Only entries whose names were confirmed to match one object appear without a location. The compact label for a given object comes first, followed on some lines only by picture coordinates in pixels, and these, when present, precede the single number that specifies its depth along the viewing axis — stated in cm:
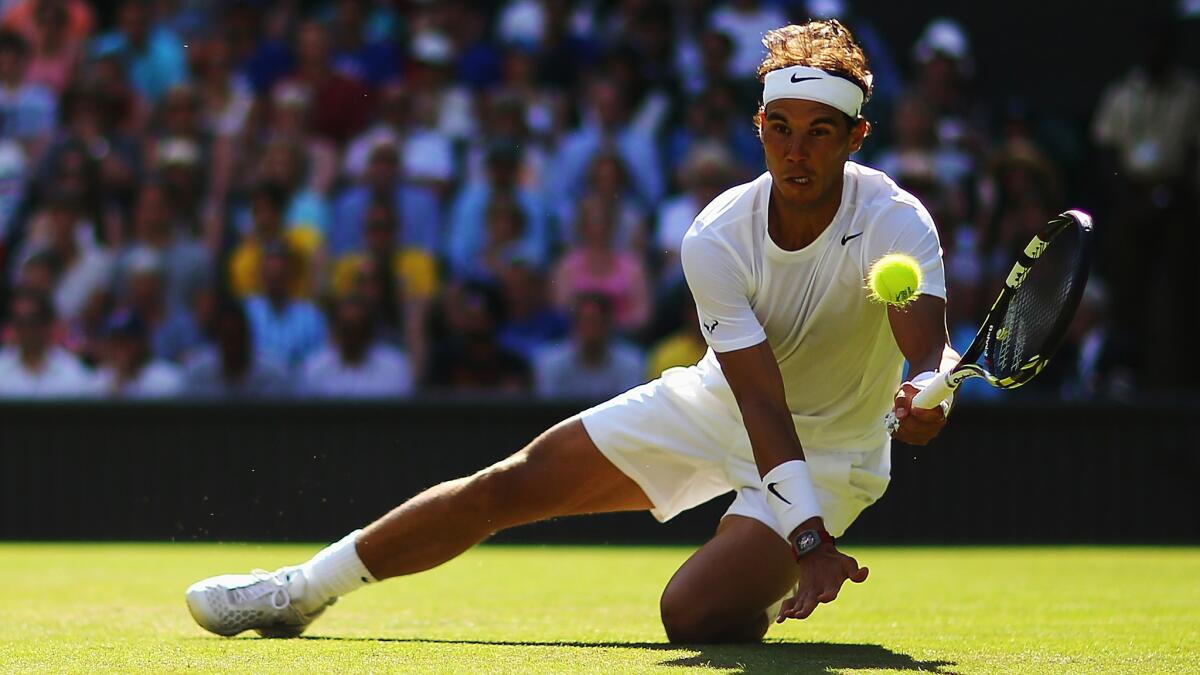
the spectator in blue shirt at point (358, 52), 2172
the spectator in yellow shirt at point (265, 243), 1966
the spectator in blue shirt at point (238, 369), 1855
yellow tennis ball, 848
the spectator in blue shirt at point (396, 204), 1995
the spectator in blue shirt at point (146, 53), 2252
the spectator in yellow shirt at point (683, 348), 1800
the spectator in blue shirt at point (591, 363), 1828
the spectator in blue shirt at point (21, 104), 2191
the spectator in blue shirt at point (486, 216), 1978
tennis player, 905
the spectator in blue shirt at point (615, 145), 2056
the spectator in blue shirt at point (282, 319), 1908
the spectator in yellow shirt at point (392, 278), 1902
